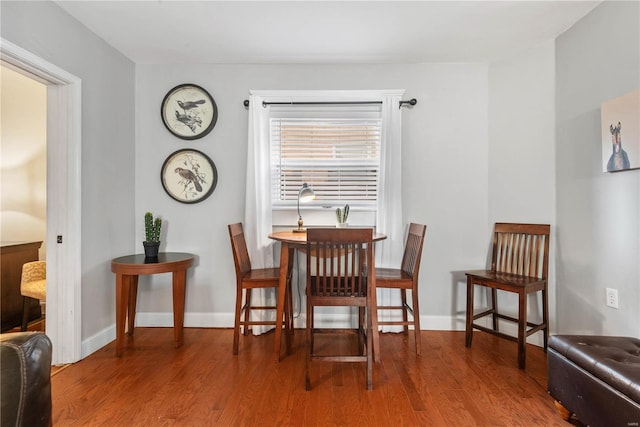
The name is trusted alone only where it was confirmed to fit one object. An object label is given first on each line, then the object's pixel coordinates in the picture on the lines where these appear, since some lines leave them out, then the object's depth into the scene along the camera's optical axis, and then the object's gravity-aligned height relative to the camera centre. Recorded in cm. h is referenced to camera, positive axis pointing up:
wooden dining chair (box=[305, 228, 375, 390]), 192 -47
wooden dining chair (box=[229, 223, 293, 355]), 242 -53
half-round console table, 234 -53
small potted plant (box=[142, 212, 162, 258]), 258 -21
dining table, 221 -52
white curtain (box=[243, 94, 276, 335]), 283 +5
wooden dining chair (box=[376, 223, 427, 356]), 241 -49
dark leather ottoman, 132 -76
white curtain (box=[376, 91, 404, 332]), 282 +11
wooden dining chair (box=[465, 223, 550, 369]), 220 -49
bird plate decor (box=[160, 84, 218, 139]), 293 +91
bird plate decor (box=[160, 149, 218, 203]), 294 +32
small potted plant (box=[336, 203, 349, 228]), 267 -4
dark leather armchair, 92 -51
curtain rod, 286 +99
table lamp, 259 +14
